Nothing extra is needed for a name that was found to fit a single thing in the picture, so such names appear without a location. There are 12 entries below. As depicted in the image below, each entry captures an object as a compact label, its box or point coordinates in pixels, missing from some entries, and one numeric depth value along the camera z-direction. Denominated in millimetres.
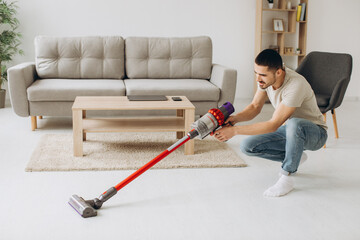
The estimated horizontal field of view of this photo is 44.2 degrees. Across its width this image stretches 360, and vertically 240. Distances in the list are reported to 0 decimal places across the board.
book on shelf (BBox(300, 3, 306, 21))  5178
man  2238
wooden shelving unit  5215
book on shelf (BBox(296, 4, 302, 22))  5191
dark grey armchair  3391
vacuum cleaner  1984
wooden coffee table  3006
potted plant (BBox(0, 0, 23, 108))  4641
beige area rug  2855
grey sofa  3754
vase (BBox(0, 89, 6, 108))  4750
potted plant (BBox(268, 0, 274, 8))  5152
